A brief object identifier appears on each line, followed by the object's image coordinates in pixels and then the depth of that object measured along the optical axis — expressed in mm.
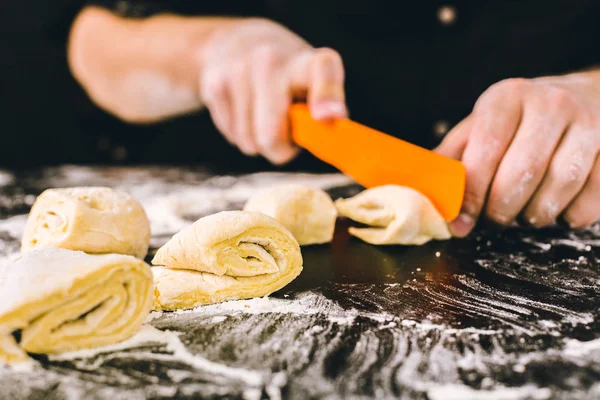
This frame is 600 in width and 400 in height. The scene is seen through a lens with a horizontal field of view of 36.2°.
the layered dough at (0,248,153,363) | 430
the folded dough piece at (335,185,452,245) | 559
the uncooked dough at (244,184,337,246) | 559
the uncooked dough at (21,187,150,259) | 513
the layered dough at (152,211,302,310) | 479
